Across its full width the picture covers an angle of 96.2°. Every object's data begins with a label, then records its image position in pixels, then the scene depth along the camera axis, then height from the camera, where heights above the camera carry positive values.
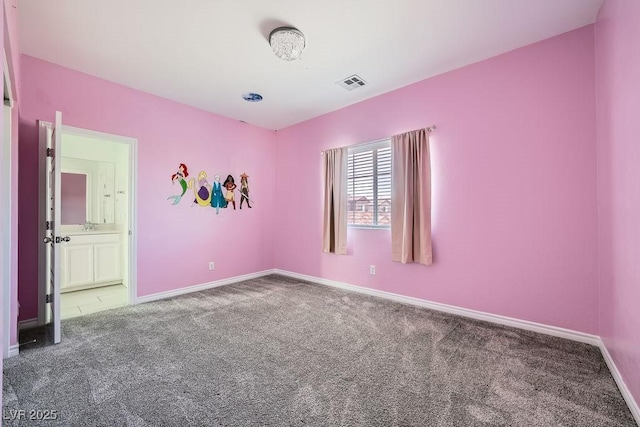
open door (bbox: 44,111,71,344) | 2.50 -0.15
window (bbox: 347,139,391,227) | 3.82 +0.44
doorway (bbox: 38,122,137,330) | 3.57 -0.09
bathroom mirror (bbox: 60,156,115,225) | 4.59 +0.44
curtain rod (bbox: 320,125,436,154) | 3.35 +1.02
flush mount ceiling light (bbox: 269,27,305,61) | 2.50 +1.56
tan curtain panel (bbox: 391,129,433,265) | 3.34 +0.22
